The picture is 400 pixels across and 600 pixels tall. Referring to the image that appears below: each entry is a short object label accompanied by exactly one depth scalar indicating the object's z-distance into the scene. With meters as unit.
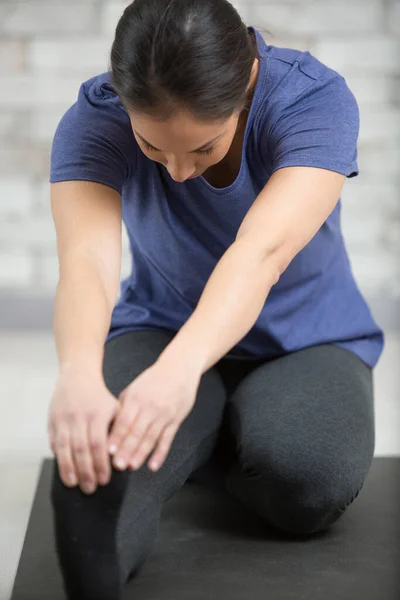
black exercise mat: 2.21
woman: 2.05
